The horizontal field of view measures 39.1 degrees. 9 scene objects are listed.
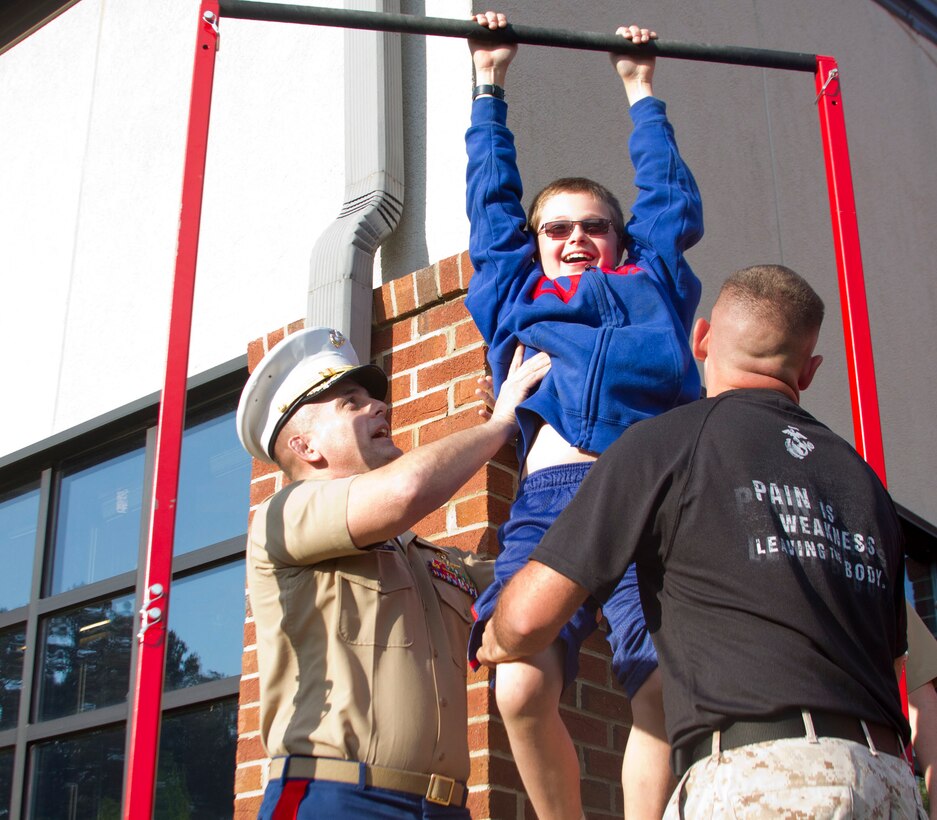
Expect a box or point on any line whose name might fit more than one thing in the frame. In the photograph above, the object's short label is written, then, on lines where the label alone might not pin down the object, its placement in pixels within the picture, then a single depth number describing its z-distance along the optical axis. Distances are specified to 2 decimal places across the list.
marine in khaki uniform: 2.79
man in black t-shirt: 2.12
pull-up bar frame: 2.56
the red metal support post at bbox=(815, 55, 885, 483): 3.26
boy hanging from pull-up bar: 2.89
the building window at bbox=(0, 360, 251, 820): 4.68
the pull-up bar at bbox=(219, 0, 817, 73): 3.30
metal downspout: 4.13
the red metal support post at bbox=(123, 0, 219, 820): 2.53
